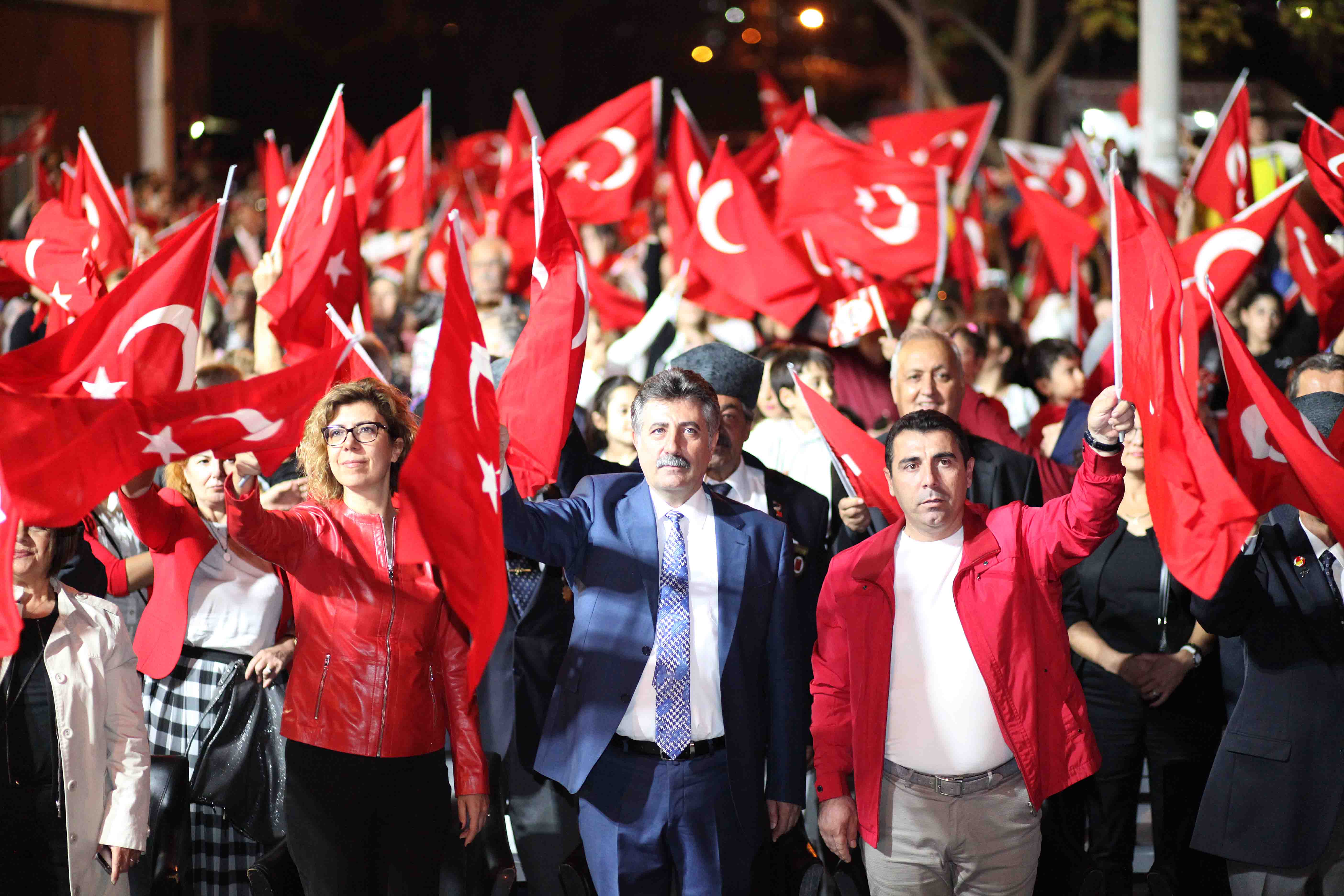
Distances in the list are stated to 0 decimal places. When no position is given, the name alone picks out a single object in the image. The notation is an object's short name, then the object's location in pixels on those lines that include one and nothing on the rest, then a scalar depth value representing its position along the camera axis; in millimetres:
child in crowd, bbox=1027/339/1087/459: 13945
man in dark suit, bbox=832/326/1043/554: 10219
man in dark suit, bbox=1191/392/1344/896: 8305
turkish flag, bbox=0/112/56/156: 21734
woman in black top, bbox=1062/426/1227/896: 9820
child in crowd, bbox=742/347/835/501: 12328
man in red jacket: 7918
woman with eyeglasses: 7906
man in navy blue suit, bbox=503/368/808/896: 8102
